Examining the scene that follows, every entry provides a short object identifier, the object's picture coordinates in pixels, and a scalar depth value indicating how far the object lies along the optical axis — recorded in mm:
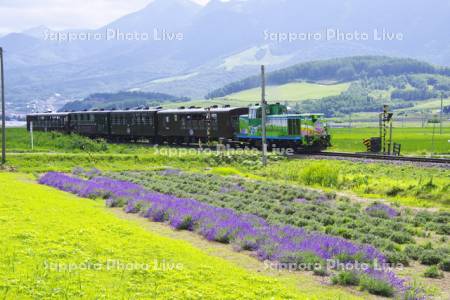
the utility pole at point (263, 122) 43381
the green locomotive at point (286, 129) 48594
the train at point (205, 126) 49406
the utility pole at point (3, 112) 41381
